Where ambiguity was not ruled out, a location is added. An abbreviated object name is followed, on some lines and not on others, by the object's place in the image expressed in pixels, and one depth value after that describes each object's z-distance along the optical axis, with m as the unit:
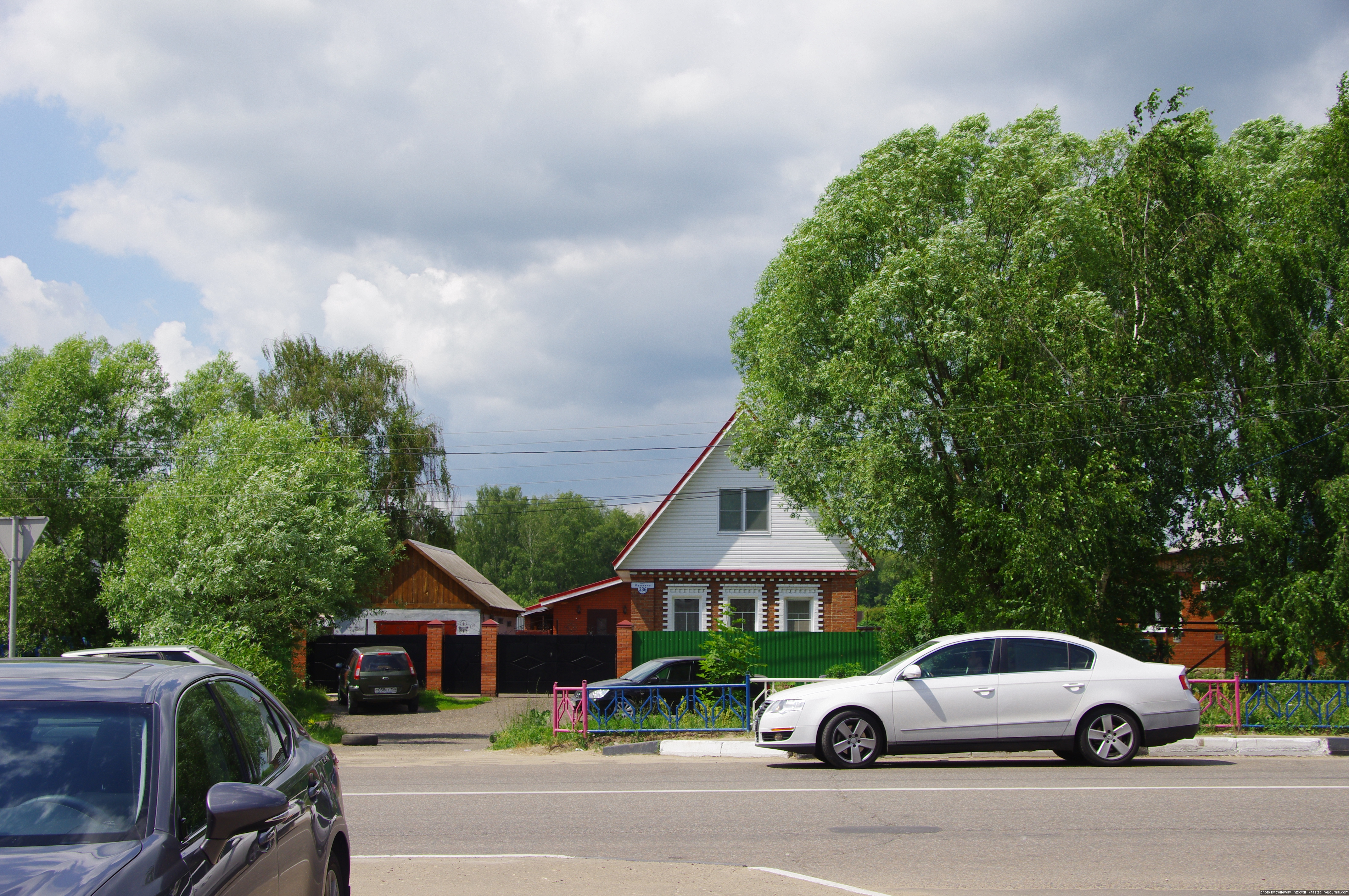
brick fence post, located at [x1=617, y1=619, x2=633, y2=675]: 30.64
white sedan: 12.01
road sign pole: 12.76
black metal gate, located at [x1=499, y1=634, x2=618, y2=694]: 31.36
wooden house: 41.41
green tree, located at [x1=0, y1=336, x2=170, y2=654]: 30.83
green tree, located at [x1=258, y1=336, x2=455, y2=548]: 40.97
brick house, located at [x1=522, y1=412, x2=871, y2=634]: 32.47
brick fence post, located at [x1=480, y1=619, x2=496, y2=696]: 31.78
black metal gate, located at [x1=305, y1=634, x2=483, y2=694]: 32.09
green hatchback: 26.12
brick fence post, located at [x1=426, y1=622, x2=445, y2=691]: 31.98
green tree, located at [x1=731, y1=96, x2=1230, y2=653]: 19.55
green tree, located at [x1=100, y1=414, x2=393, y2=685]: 19.36
